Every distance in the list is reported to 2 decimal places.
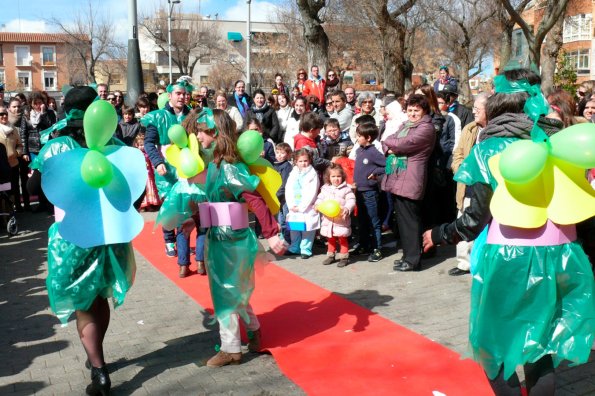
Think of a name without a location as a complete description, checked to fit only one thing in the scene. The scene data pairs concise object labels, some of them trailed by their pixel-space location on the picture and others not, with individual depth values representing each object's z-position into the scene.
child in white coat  7.67
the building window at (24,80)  79.99
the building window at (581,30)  50.84
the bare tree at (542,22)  16.67
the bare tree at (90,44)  46.53
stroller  9.23
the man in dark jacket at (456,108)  8.23
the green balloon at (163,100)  7.35
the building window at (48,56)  80.62
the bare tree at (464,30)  38.09
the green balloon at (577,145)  2.79
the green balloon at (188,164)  4.60
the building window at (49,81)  81.56
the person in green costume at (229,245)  4.43
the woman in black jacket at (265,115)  10.43
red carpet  4.12
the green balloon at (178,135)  4.79
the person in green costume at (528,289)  2.95
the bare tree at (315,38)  16.28
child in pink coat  7.45
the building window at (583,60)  51.94
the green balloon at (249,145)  4.49
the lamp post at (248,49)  26.67
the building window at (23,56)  80.00
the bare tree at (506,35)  28.27
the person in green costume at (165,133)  6.98
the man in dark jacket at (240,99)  11.27
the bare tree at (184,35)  55.81
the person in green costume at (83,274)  3.89
